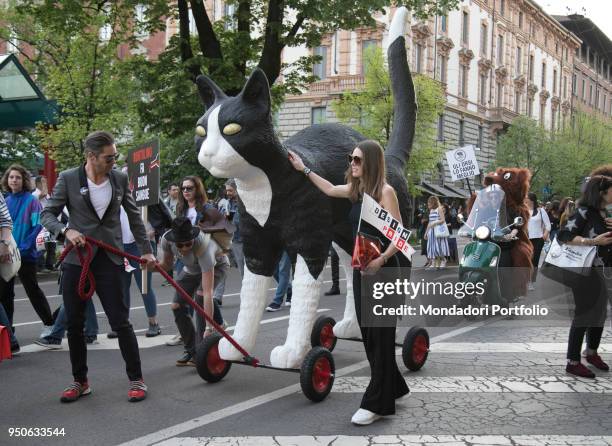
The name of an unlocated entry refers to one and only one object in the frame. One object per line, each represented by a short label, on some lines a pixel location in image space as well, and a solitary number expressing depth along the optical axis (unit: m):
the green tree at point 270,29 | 15.34
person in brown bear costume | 9.13
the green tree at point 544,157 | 42.03
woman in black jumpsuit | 4.33
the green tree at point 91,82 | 17.09
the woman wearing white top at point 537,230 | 12.41
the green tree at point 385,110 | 30.33
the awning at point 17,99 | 14.91
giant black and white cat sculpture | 4.90
